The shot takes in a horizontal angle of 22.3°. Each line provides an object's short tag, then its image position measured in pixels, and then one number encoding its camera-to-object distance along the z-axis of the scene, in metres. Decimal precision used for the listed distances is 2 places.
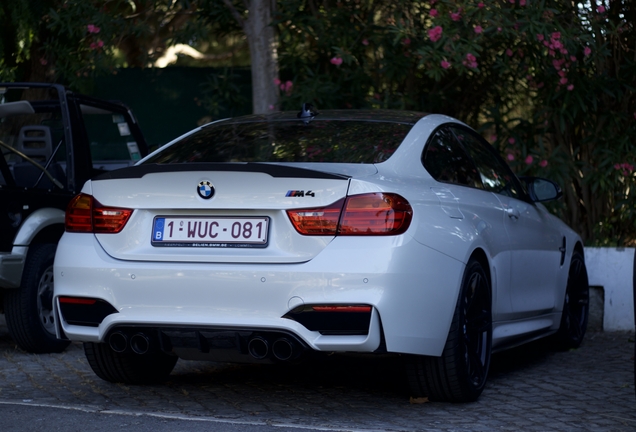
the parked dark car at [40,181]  10.77
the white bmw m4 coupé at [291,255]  7.05
